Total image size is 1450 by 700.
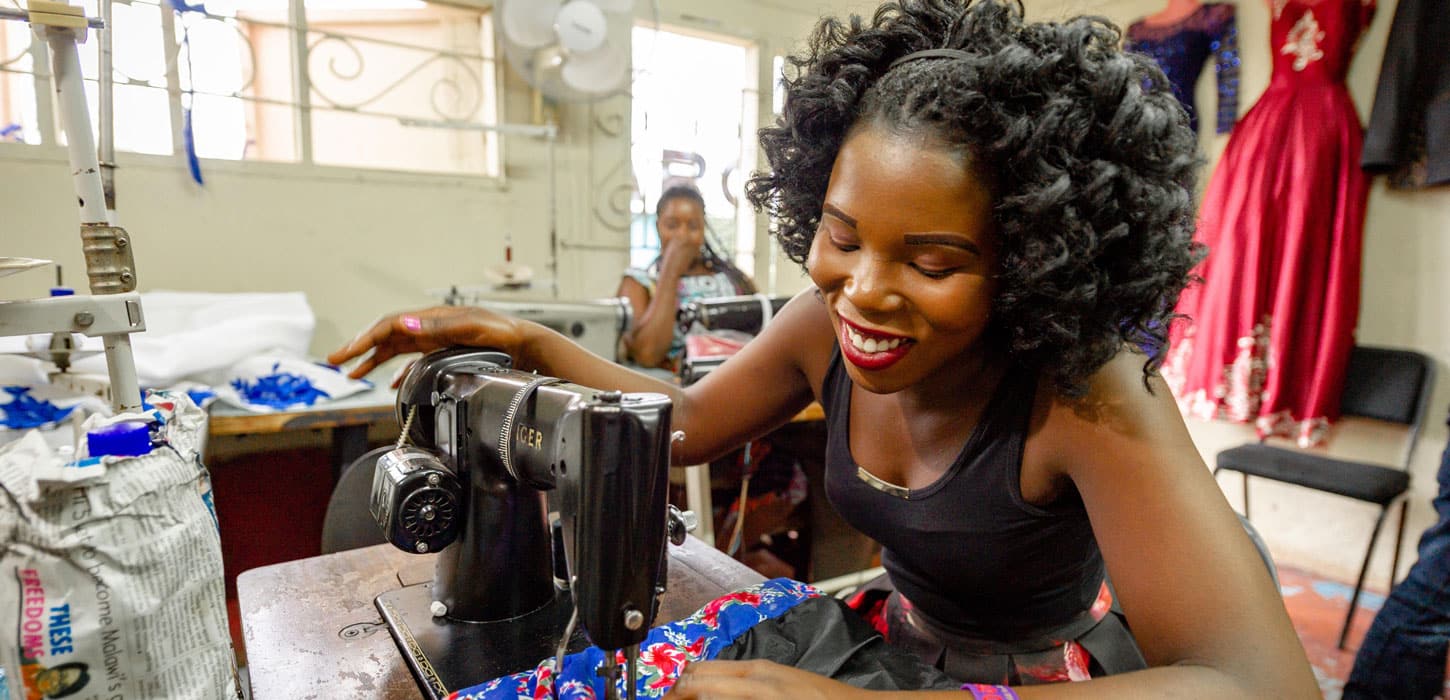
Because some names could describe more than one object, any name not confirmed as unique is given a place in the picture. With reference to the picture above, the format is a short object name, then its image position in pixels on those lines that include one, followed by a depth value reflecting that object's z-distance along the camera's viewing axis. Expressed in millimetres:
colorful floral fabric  681
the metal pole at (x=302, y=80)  2719
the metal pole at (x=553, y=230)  3322
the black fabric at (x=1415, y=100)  2389
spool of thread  501
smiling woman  678
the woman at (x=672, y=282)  2910
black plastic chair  2338
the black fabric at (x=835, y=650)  702
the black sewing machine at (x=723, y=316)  1734
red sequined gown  2613
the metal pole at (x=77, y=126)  702
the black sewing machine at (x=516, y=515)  604
